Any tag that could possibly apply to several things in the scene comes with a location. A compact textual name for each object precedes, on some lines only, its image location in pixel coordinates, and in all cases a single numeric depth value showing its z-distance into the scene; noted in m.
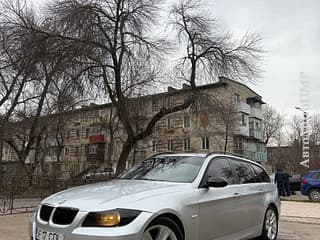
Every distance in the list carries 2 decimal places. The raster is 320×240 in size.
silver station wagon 2.98
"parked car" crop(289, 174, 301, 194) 18.06
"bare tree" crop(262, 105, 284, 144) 46.29
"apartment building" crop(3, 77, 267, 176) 13.40
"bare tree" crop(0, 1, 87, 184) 10.85
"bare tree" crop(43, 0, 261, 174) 11.08
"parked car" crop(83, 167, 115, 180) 11.85
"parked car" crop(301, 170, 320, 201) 13.43
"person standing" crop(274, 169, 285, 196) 13.56
